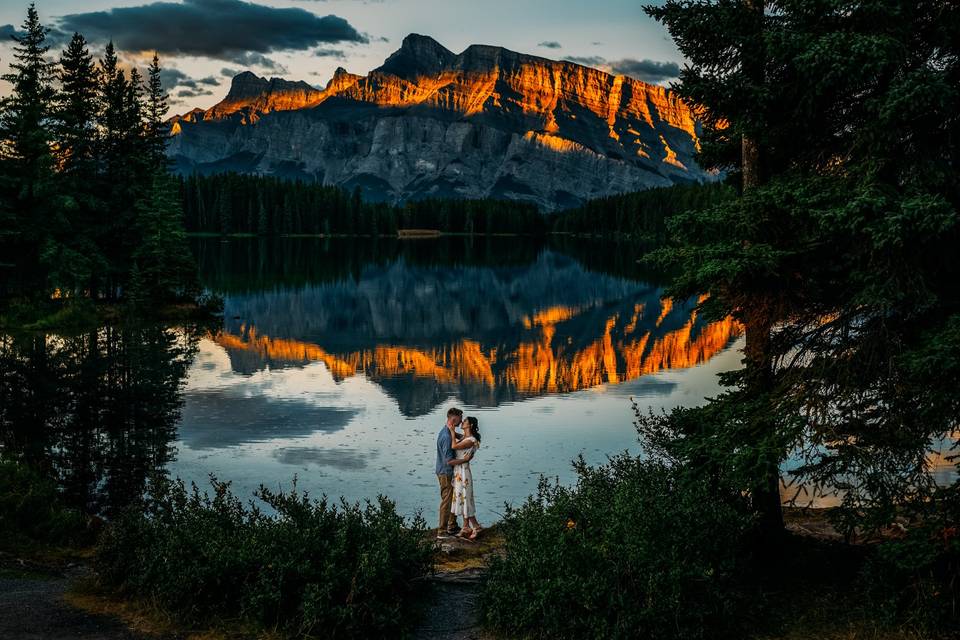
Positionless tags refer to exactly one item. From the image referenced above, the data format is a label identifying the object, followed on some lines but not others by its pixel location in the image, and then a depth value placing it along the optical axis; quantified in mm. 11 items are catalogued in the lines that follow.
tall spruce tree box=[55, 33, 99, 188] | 49812
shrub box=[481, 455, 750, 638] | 9844
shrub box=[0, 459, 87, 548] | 14734
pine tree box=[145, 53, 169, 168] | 57406
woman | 15594
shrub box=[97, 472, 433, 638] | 10383
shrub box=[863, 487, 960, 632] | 9562
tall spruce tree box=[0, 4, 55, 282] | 45562
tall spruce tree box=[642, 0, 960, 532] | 9594
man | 15812
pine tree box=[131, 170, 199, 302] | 50375
